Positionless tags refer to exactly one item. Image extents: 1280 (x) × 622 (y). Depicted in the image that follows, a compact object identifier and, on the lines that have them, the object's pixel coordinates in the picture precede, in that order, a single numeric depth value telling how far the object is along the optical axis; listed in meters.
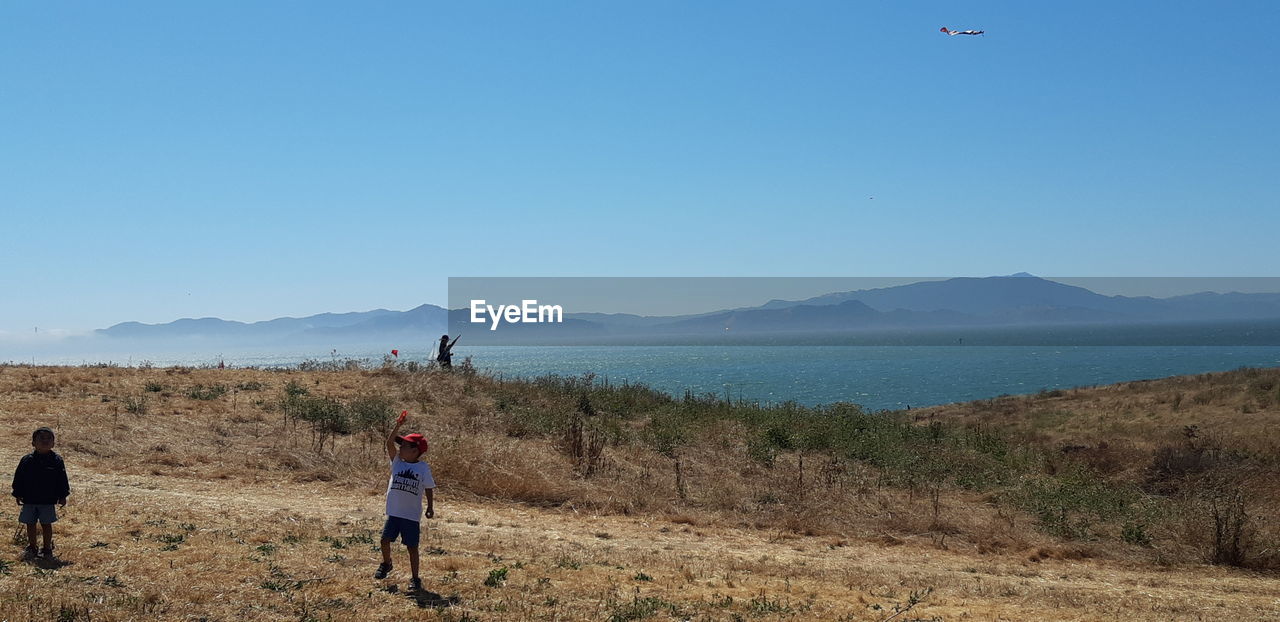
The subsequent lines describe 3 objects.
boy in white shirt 7.95
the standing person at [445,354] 28.78
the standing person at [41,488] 8.15
